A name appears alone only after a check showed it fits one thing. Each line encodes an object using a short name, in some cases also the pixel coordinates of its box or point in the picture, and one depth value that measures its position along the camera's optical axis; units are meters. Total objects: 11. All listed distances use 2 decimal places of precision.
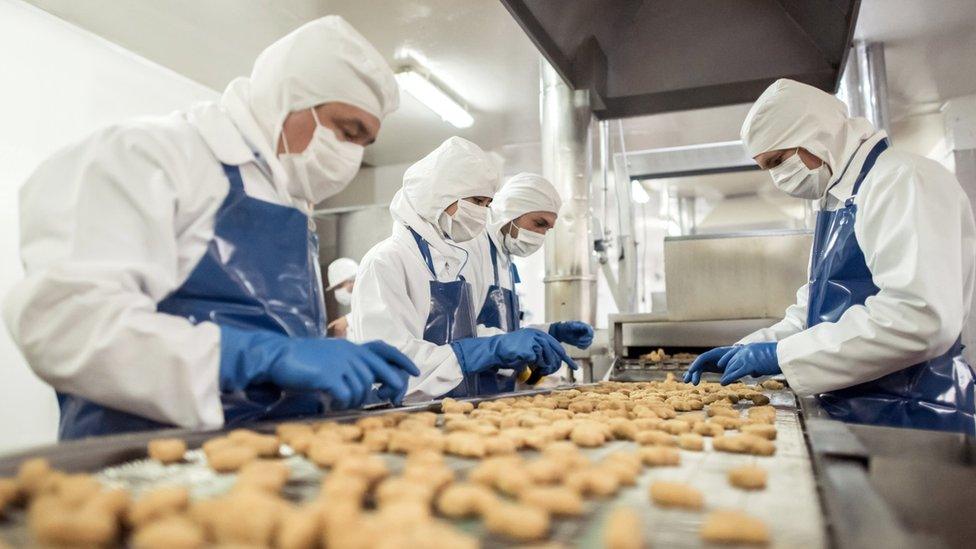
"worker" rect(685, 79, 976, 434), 1.72
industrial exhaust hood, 2.68
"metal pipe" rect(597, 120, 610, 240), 3.82
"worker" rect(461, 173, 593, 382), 2.99
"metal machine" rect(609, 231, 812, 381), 3.25
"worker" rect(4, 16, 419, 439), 1.14
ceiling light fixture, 4.59
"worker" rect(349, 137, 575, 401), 2.20
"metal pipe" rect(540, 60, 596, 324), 3.48
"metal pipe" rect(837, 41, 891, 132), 3.79
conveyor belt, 0.73
